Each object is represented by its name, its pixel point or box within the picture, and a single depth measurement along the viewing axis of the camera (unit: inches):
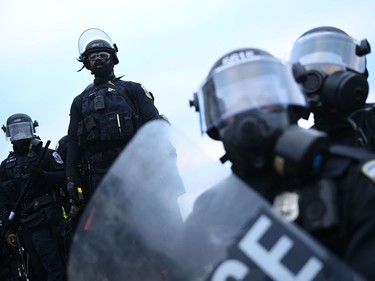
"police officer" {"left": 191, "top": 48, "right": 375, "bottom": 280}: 62.9
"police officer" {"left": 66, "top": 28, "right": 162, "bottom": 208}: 178.9
